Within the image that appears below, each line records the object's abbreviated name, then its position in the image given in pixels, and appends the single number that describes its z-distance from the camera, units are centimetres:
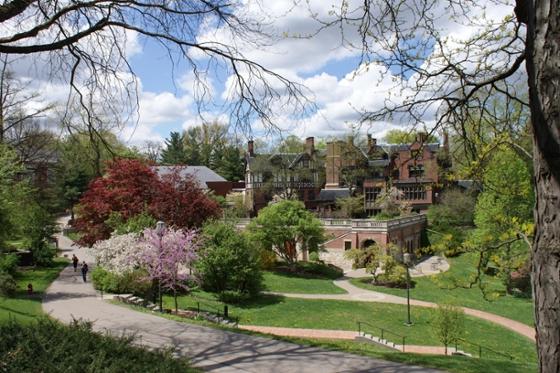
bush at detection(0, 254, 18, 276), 2348
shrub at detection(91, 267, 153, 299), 2102
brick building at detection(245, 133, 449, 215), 5582
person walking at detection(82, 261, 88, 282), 2567
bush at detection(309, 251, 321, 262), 3969
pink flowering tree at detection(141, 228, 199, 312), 2055
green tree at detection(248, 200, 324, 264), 3578
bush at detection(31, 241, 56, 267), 3169
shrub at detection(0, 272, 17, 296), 1768
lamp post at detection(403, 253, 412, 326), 2194
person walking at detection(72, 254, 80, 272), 2954
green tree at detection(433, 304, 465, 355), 1684
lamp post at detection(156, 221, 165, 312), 1806
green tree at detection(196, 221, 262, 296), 2561
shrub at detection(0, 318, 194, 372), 610
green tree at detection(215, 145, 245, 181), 7400
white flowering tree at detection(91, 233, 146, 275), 2095
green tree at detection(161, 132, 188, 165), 8125
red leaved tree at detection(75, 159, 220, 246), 2603
